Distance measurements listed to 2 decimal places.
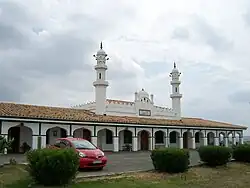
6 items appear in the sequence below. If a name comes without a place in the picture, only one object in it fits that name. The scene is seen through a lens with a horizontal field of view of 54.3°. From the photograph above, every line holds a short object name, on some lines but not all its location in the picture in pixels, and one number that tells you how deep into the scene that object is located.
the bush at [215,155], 12.57
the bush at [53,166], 7.32
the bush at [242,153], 14.49
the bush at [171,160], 10.43
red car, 10.22
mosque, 19.28
